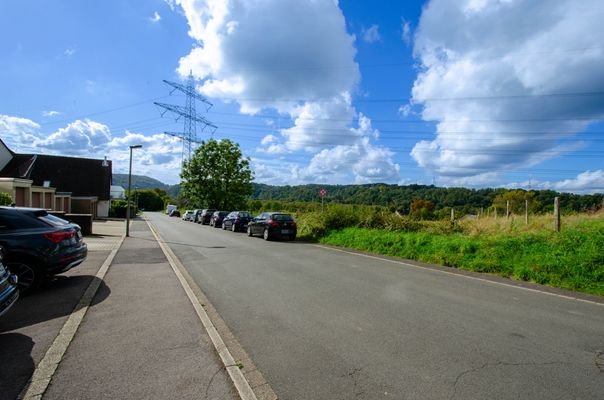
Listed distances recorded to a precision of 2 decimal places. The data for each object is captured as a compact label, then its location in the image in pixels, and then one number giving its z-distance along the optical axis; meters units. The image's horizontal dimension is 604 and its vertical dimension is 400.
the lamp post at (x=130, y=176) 19.99
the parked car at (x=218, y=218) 31.58
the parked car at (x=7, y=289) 4.19
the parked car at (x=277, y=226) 18.48
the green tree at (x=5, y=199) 15.75
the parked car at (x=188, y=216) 45.44
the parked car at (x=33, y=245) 6.46
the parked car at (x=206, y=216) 36.59
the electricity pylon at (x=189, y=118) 52.38
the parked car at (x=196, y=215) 41.53
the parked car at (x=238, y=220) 25.25
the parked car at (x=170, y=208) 66.25
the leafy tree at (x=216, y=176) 43.75
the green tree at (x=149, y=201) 107.50
